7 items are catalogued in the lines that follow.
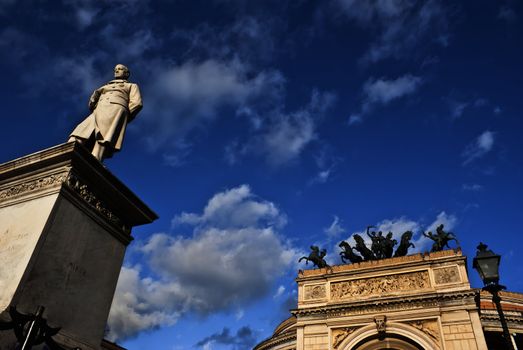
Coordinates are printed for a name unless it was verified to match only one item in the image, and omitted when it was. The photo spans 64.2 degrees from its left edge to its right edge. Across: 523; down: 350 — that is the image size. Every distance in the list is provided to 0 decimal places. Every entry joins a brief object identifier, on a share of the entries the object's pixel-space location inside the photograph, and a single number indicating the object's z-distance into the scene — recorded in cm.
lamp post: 647
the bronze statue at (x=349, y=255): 2784
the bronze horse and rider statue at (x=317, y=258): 2844
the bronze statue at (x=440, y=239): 2601
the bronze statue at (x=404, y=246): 2756
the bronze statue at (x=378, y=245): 2757
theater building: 2208
